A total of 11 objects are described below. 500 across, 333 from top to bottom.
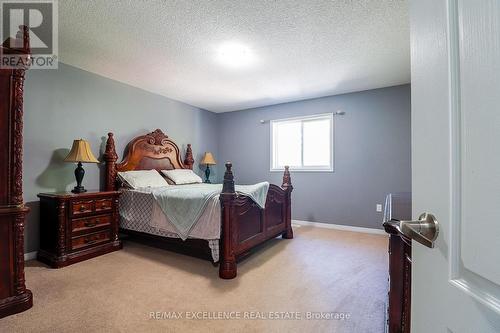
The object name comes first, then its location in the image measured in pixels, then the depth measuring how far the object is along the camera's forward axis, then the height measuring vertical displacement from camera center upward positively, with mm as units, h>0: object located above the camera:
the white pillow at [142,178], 3288 -150
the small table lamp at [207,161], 4871 +143
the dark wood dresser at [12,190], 1645 -146
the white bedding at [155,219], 2328 -591
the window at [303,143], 4270 +465
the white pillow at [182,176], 3951 -141
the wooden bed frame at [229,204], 2266 -414
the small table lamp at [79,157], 2779 +139
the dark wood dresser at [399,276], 1041 -518
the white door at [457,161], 362 +11
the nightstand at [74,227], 2492 -664
